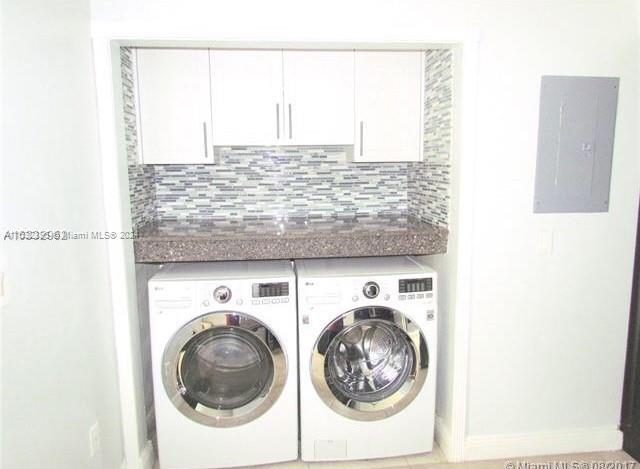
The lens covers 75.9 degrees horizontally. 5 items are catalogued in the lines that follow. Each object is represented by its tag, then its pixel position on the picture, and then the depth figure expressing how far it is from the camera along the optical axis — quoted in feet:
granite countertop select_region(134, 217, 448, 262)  5.85
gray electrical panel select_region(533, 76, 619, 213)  5.72
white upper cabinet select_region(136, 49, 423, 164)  6.50
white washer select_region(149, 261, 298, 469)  5.67
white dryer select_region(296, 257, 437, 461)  5.87
